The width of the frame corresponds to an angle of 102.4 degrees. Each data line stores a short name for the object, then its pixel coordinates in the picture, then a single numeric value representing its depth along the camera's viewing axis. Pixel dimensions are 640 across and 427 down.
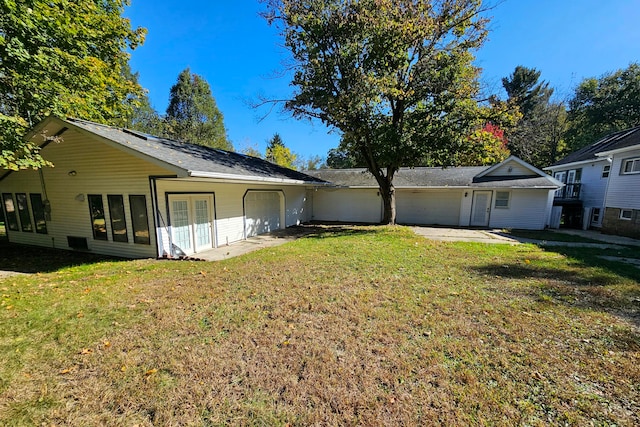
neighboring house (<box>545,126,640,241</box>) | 11.68
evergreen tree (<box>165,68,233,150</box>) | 27.28
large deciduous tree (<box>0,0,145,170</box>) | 6.61
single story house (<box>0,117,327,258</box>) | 7.26
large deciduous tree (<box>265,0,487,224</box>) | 10.09
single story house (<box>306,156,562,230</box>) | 13.98
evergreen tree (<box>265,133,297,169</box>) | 35.44
